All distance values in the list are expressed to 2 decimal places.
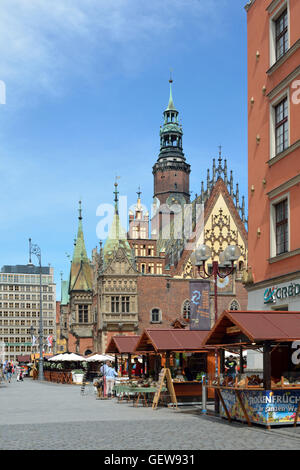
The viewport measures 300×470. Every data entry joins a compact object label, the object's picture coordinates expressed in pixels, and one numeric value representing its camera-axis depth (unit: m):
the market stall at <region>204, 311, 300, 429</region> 15.07
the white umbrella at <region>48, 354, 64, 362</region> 46.50
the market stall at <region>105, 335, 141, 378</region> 29.73
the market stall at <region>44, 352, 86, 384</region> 46.83
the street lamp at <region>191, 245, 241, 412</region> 22.33
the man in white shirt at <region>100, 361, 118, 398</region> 27.87
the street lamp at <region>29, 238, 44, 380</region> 52.64
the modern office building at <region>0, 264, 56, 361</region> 148.00
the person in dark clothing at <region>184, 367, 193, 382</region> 24.20
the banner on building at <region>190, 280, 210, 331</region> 26.83
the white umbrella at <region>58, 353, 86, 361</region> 46.50
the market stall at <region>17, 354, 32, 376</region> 92.79
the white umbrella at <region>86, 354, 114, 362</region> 44.16
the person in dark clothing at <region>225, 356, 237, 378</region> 30.99
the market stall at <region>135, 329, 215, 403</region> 22.25
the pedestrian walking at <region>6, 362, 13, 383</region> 53.89
